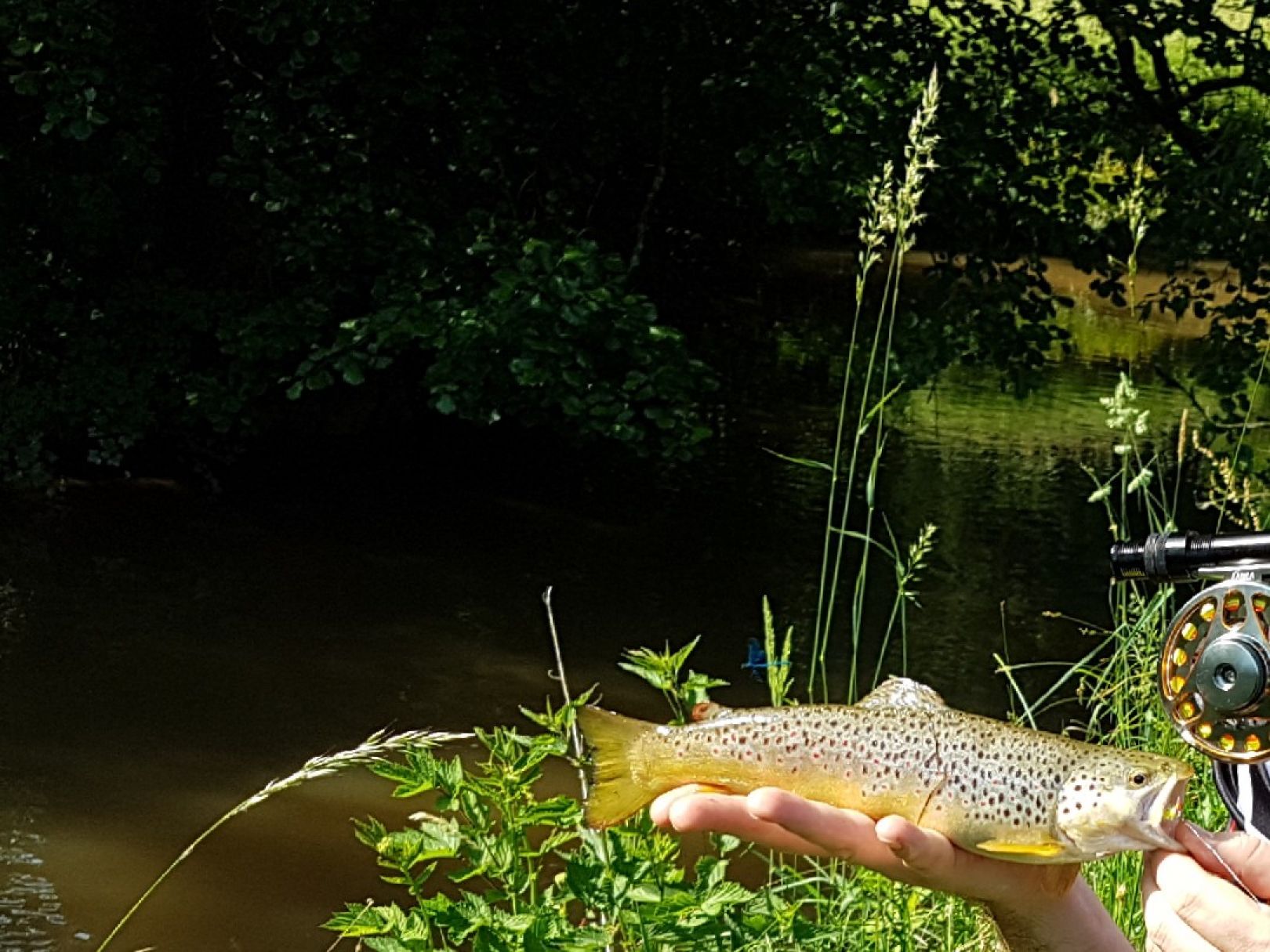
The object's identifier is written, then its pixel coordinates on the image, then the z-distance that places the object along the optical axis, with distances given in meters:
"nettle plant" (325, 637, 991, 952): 2.49
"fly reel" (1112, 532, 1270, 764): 1.80
